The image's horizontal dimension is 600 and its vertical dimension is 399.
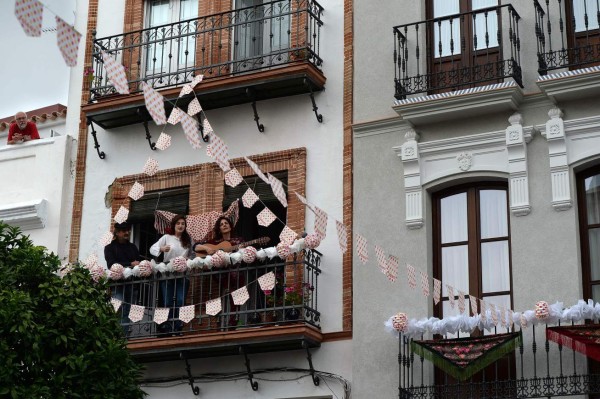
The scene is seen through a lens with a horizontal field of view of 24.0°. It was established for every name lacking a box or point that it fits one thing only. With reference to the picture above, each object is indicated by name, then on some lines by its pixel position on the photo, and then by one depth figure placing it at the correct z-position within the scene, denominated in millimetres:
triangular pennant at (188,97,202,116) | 17641
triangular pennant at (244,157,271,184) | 15742
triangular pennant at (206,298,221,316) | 18375
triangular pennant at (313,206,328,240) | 16625
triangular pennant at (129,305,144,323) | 18781
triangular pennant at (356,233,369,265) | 17141
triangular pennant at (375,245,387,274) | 17359
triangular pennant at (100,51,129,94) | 14727
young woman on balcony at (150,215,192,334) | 19156
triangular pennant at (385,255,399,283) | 17422
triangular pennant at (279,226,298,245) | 18281
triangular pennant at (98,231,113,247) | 19922
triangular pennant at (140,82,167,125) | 15289
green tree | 15591
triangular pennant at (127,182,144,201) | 19016
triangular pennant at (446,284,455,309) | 17219
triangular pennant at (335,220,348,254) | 16719
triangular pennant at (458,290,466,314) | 17328
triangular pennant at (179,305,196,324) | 18547
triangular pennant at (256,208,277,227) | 17469
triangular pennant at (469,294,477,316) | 17156
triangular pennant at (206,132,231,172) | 16000
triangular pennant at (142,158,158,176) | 18391
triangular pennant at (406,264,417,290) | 17547
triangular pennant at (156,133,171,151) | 18094
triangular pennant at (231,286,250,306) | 18047
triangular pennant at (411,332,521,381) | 16812
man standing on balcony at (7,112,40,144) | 21719
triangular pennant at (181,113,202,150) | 16116
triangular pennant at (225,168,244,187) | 17281
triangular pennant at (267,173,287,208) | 15914
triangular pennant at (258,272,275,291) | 18000
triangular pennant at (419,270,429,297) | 17547
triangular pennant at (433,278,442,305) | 17406
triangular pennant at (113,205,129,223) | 19453
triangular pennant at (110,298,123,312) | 18984
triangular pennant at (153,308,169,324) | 18656
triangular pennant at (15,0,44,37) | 12797
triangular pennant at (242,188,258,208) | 17922
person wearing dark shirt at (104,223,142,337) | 19422
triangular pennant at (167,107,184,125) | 17080
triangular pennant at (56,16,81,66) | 13334
